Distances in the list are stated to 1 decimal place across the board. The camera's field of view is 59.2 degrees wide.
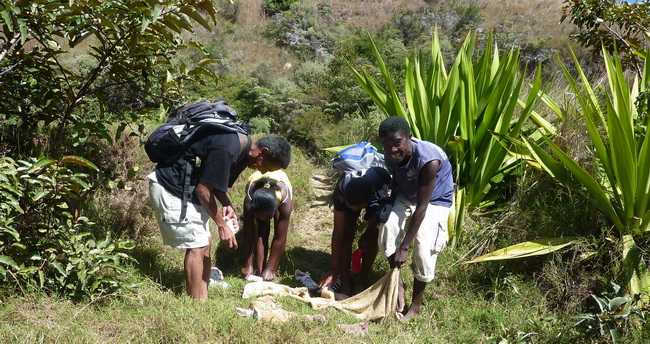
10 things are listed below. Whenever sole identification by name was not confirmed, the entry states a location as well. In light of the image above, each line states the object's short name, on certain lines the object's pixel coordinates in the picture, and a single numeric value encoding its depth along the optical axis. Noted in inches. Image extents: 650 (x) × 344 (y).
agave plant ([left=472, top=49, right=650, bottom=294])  155.9
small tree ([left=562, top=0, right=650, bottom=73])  244.2
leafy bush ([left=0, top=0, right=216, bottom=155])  137.2
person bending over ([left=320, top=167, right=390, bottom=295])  174.4
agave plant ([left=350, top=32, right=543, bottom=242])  204.4
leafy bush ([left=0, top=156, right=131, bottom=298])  135.4
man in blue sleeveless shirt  151.8
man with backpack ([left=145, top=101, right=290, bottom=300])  149.4
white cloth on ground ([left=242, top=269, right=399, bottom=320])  159.2
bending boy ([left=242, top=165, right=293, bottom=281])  189.9
